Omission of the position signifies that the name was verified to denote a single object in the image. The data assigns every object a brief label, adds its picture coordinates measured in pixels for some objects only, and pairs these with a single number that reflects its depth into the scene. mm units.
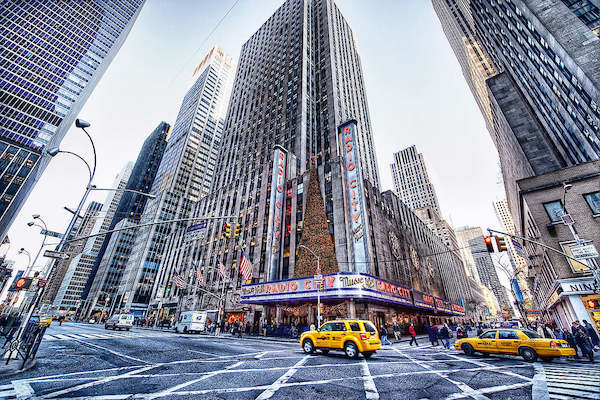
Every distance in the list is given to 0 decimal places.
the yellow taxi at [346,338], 12484
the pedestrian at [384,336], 23391
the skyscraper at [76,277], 123875
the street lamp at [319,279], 25166
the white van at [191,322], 31000
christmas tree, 31906
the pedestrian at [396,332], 27922
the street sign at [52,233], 11598
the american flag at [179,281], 36125
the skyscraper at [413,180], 124562
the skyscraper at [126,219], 99156
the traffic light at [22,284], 10720
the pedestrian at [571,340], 14291
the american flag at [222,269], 32562
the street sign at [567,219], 14359
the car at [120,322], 32312
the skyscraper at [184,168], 84125
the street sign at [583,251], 13375
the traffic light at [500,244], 14633
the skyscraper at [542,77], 22141
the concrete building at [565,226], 19547
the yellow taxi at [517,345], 12156
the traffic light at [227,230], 14930
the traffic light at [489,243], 15566
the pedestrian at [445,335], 18734
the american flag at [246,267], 31453
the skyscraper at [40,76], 73812
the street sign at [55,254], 10438
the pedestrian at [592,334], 15125
